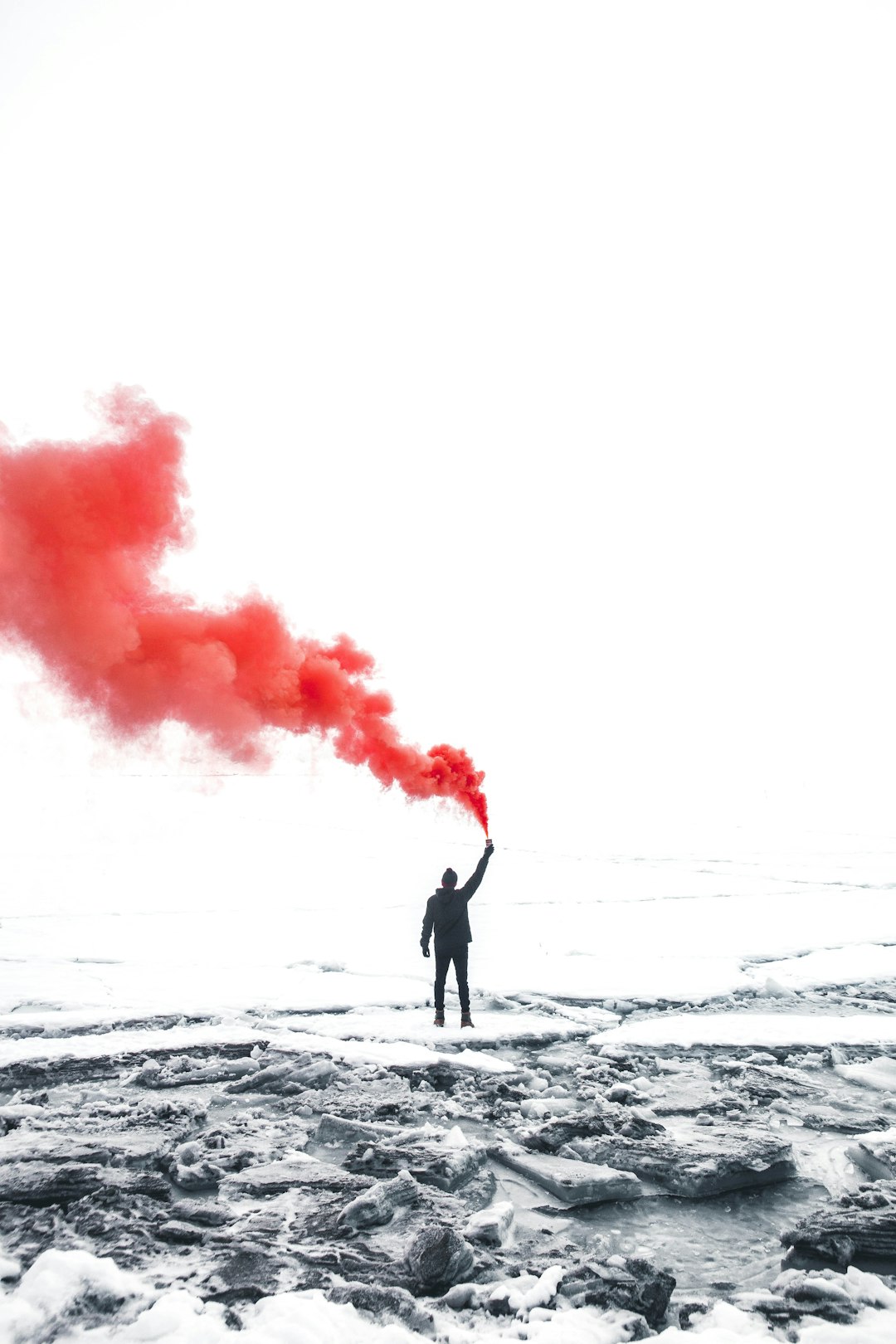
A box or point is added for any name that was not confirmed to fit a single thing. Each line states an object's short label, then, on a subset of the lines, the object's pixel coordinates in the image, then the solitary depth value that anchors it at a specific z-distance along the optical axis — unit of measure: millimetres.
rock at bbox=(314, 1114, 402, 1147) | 5238
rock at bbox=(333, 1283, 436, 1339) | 3367
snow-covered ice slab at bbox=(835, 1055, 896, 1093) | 6423
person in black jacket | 7973
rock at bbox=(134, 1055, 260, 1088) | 6250
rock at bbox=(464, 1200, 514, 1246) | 4066
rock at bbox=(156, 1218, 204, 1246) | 3943
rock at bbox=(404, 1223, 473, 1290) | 3695
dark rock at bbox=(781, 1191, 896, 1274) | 3883
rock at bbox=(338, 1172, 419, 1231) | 4176
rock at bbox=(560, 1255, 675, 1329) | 3504
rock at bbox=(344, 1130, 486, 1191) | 4703
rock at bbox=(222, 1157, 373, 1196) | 4496
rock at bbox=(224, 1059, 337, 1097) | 6141
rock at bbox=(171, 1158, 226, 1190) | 4512
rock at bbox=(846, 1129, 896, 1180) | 4809
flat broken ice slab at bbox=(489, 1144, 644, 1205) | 4539
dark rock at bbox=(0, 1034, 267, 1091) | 6180
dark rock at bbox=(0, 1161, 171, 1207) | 4258
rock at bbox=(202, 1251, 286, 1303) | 3500
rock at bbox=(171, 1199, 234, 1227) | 4121
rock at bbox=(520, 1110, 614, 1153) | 5211
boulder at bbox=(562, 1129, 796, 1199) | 4695
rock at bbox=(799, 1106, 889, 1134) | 5531
